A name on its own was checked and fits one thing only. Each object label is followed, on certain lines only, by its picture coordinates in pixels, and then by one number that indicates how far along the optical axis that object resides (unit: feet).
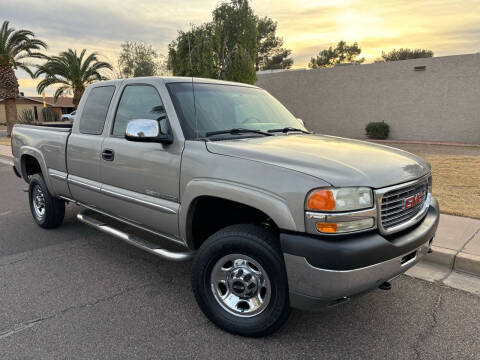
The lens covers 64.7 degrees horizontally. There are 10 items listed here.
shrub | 63.79
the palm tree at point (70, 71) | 79.20
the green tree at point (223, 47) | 71.36
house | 180.34
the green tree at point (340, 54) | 200.64
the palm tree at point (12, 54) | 72.59
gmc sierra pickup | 7.75
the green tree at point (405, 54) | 160.63
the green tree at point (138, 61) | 102.78
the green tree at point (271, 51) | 159.53
